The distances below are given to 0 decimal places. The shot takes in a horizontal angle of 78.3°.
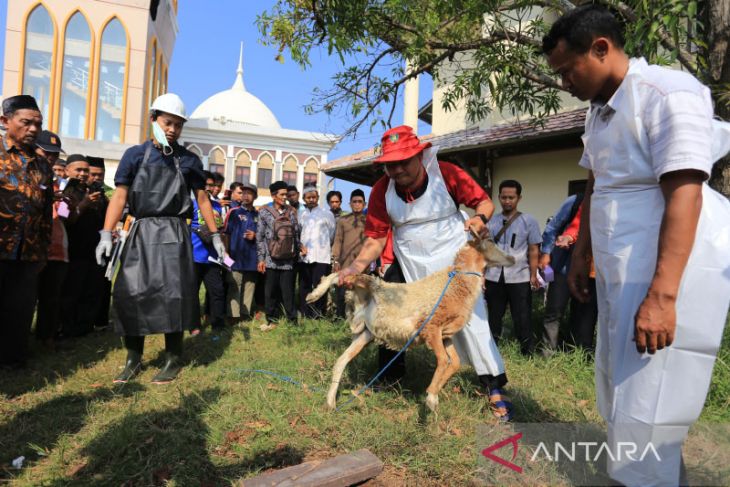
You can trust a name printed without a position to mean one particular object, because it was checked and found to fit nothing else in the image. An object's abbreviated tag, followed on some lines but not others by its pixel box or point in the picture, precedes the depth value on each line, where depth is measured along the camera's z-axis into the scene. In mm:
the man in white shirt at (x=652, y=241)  1485
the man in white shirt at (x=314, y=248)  7430
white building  30266
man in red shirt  3174
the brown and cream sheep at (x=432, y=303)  2992
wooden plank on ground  2246
